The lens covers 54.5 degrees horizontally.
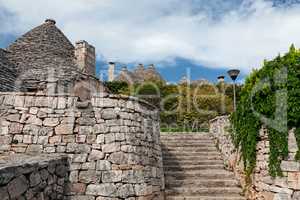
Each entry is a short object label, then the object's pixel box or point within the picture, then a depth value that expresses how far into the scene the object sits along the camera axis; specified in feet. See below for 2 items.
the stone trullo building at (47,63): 31.22
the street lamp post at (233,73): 29.71
